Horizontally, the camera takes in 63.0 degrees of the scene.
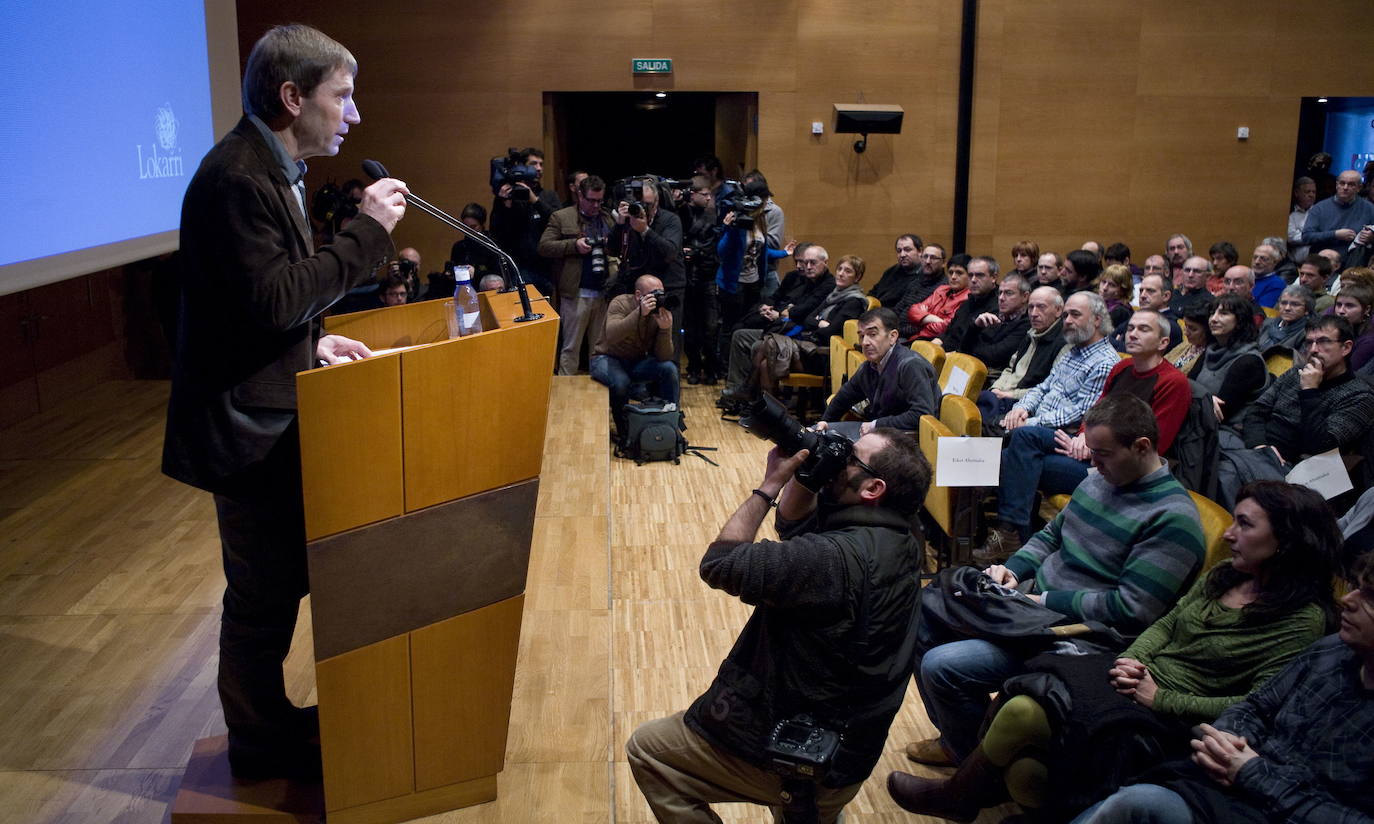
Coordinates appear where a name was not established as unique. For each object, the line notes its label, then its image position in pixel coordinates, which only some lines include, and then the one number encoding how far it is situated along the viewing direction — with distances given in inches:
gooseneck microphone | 75.9
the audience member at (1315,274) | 259.3
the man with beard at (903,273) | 315.9
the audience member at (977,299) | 259.4
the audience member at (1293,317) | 211.6
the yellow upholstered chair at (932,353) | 211.6
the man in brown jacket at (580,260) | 304.7
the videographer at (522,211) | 300.0
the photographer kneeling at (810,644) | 77.9
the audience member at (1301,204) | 375.2
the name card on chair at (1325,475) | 146.2
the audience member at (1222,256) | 303.3
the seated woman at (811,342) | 277.9
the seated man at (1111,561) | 107.4
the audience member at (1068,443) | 162.7
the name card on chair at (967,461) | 153.9
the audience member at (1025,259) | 311.9
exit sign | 368.2
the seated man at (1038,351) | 210.8
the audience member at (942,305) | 283.7
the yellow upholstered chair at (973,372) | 188.2
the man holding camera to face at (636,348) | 249.3
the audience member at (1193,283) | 273.9
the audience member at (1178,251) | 319.9
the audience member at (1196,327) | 199.5
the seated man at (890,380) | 187.6
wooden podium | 70.6
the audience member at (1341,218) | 325.7
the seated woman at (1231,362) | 183.6
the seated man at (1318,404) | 159.2
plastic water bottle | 90.0
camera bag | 249.0
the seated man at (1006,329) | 238.7
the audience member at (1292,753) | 79.6
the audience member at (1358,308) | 201.9
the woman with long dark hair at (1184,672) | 92.7
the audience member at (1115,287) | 263.9
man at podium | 68.2
